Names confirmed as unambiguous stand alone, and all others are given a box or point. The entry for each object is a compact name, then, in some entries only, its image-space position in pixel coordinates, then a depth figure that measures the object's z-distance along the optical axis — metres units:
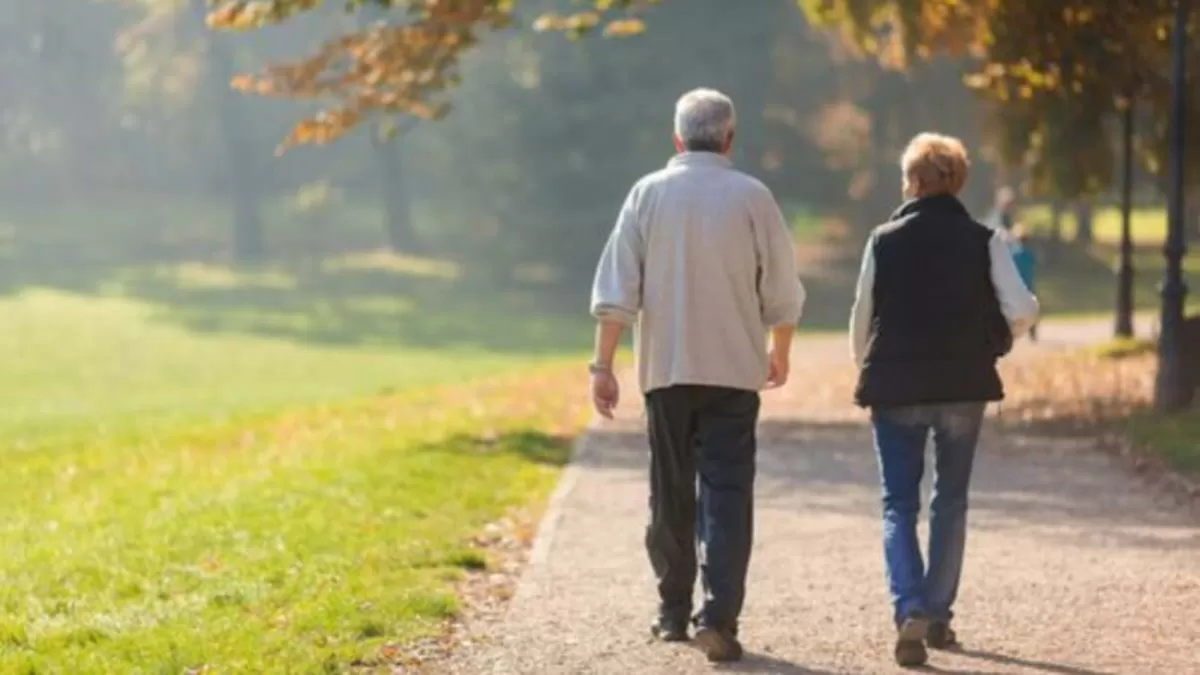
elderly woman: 8.36
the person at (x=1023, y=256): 26.50
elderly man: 8.30
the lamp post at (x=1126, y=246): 24.88
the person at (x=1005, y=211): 28.53
